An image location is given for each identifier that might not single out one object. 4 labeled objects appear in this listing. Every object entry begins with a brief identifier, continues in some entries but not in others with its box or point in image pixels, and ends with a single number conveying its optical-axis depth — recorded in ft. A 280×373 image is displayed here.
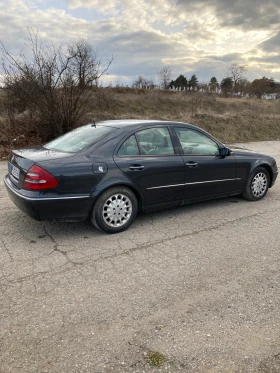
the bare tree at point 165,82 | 172.32
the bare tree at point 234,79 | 198.29
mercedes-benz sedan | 12.26
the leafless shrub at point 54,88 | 36.78
